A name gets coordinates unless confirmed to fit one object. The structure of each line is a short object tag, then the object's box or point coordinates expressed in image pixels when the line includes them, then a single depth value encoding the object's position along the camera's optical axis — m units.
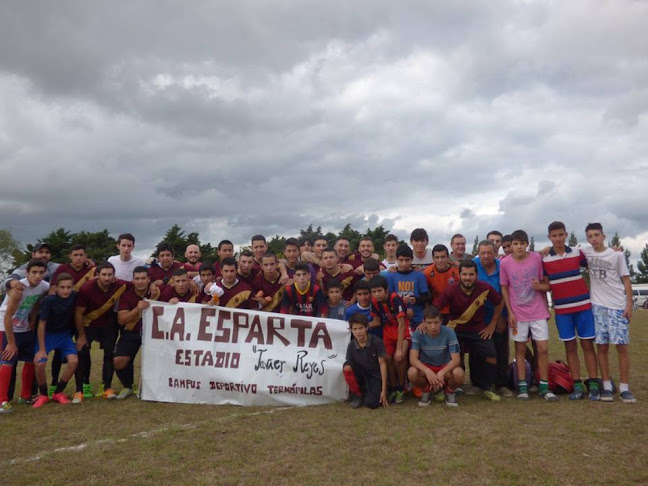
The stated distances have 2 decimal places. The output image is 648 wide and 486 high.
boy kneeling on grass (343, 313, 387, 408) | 6.13
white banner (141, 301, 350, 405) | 6.52
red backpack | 6.55
